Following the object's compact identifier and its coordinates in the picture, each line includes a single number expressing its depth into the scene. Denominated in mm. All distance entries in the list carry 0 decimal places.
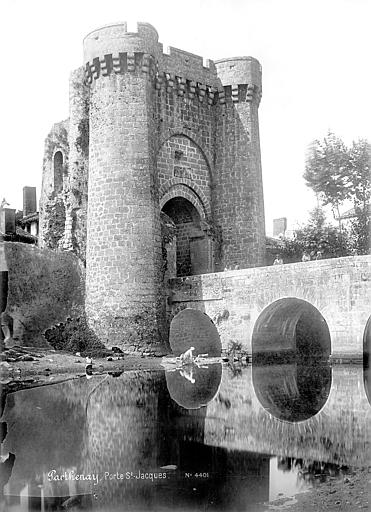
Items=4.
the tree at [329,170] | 37688
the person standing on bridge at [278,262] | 26547
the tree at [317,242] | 35125
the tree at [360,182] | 35062
